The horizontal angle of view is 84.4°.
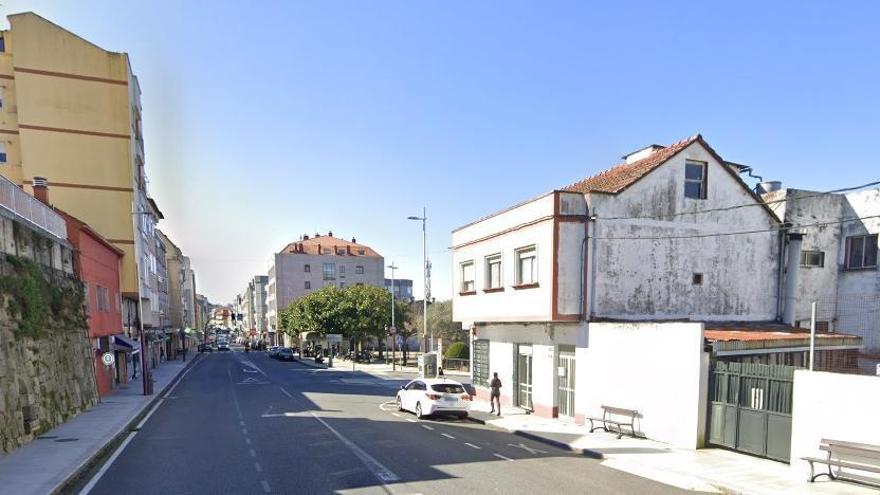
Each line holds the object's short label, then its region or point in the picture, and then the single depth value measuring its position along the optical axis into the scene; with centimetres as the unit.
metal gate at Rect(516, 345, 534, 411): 1892
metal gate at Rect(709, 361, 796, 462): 1059
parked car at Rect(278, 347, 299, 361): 5384
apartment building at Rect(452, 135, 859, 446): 1507
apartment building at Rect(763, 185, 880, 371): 2002
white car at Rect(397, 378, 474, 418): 1756
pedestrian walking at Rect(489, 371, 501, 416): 1823
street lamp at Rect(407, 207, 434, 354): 3306
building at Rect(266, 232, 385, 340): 8981
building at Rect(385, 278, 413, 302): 13788
